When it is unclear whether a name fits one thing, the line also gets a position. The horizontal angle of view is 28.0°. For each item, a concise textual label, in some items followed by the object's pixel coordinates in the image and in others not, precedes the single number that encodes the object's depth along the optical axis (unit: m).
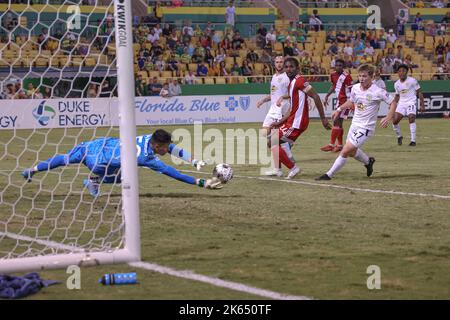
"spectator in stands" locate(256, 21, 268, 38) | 40.04
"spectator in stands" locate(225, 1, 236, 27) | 40.72
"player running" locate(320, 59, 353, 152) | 22.72
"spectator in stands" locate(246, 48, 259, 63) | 37.62
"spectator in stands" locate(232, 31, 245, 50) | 38.38
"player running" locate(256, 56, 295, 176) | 16.22
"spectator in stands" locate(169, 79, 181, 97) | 32.88
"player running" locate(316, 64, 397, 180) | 15.00
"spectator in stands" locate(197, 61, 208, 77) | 35.94
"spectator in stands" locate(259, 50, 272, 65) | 37.81
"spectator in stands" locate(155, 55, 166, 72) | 34.91
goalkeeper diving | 11.84
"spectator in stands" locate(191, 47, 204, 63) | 36.69
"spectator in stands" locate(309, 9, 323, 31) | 42.50
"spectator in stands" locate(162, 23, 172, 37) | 37.31
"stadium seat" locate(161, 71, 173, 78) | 34.75
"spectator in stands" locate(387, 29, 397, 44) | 42.97
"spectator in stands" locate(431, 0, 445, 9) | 48.22
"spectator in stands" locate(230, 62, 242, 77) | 36.84
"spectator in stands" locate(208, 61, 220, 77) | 36.25
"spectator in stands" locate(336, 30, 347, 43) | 41.81
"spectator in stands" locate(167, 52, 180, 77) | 35.34
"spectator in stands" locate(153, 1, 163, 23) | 38.65
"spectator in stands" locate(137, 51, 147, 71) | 34.41
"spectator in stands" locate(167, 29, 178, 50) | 36.69
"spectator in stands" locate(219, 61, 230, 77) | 36.37
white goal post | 7.87
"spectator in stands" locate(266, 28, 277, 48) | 39.50
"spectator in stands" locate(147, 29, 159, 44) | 36.19
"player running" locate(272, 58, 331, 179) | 15.96
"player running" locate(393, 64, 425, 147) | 24.44
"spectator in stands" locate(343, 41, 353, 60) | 40.45
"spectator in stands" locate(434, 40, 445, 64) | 42.30
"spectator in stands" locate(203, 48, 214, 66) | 37.00
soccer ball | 12.43
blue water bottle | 7.09
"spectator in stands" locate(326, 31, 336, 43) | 41.84
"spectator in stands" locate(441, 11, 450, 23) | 45.88
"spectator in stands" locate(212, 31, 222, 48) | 37.97
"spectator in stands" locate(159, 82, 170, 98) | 32.27
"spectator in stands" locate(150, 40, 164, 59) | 35.40
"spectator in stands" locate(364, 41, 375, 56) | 40.84
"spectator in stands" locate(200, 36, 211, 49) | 37.62
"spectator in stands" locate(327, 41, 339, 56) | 40.22
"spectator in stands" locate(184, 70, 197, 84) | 34.94
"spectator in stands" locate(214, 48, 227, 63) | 37.00
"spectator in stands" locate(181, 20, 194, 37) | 37.89
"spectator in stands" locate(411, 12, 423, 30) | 44.97
